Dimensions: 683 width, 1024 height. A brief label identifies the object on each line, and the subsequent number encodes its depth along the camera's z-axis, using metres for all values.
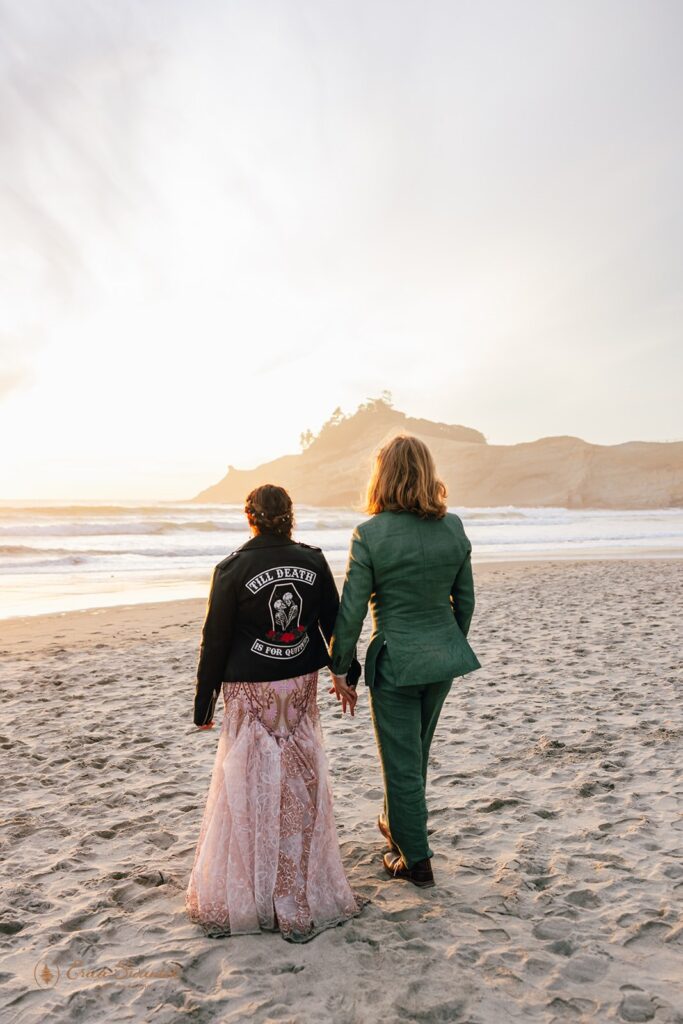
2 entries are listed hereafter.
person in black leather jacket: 2.93
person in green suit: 3.09
